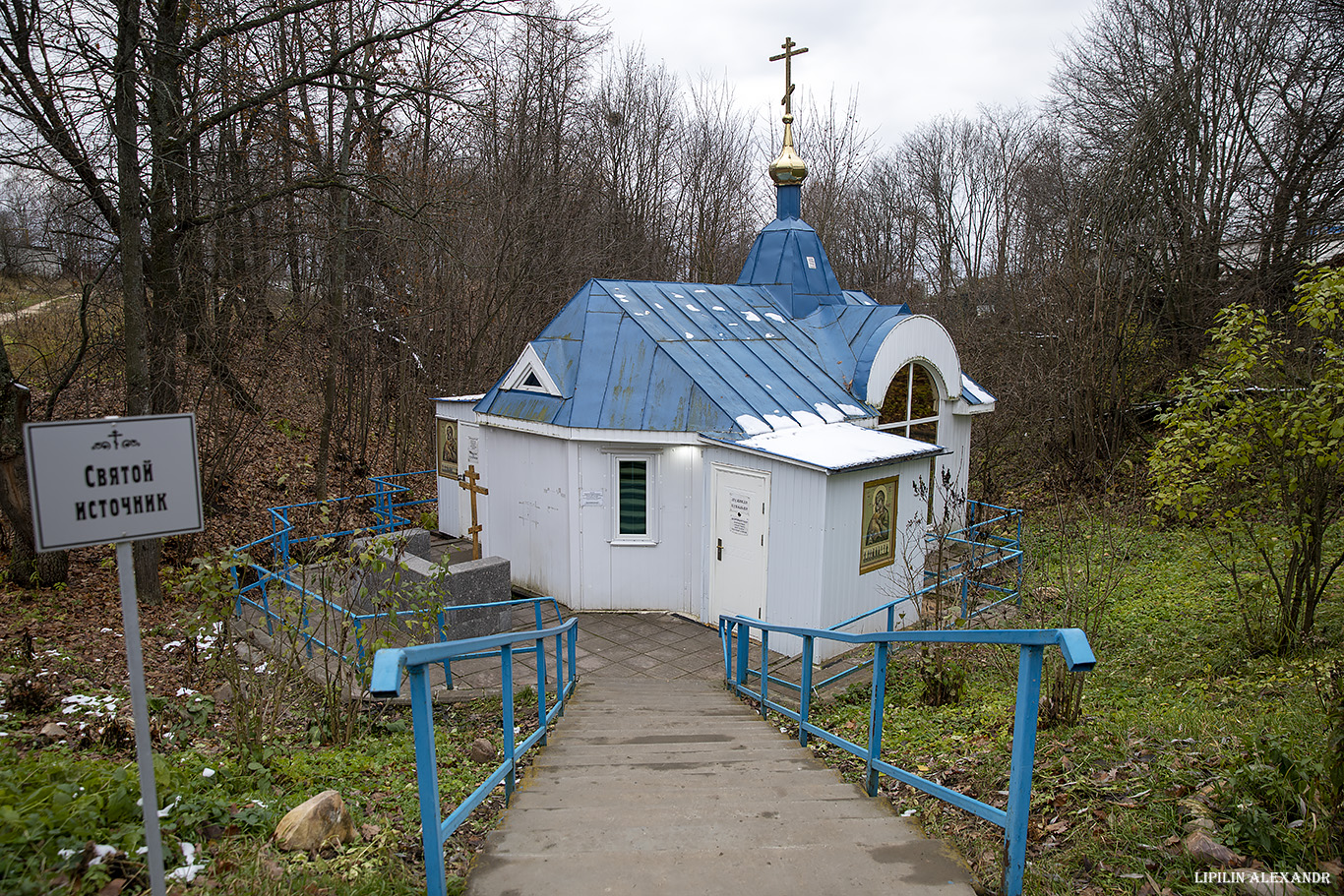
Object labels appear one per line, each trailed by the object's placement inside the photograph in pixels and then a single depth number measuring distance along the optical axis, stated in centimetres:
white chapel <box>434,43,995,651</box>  1038
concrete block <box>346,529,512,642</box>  998
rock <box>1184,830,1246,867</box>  338
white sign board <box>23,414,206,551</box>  300
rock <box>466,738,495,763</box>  629
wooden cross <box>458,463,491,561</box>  1341
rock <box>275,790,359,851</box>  389
